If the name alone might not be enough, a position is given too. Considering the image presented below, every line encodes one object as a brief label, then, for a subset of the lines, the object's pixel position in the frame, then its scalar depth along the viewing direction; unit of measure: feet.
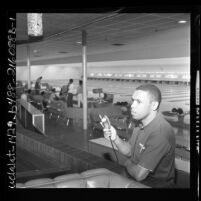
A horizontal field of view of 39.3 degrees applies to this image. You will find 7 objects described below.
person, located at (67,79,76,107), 28.94
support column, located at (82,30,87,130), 22.75
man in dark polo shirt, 9.09
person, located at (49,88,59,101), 31.44
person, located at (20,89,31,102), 28.37
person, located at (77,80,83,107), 30.33
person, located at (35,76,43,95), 37.85
